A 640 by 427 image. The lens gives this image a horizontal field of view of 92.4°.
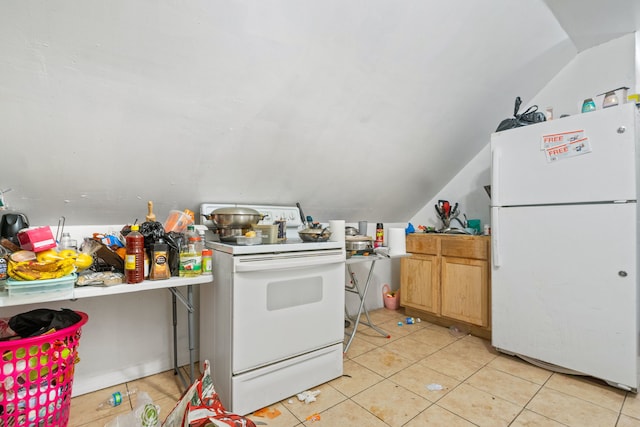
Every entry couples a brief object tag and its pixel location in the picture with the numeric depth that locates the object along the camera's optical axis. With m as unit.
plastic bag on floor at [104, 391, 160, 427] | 1.29
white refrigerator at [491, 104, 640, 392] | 1.71
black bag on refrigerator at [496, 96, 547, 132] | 2.16
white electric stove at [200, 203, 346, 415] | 1.51
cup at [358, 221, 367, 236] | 2.60
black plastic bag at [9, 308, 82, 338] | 1.25
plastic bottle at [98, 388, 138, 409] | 1.61
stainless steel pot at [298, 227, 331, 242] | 1.87
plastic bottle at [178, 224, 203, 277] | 1.52
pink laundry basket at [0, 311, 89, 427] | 1.12
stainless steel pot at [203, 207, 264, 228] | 1.72
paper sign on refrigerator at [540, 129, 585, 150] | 1.86
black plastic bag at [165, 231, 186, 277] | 1.54
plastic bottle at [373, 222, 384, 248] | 2.49
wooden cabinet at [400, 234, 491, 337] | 2.51
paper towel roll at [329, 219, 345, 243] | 2.15
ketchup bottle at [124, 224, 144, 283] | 1.38
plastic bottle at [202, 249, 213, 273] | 1.59
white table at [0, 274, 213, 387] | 1.15
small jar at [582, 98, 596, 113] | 1.98
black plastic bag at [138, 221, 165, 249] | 1.48
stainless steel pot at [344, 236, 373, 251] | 2.22
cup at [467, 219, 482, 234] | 2.96
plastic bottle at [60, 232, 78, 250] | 1.52
